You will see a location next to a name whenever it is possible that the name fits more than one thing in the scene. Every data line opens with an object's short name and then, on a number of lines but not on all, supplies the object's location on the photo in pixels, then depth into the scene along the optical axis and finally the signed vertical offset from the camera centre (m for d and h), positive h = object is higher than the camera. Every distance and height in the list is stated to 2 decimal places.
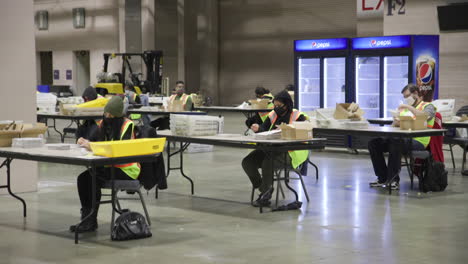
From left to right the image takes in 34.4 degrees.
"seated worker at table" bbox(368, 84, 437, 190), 10.18 -0.91
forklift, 25.75 +0.19
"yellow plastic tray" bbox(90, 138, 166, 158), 6.89 -0.61
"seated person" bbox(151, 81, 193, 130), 15.29 -0.45
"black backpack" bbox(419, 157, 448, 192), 10.10 -1.32
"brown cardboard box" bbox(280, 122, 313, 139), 8.63 -0.58
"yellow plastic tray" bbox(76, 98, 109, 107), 13.79 -0.40
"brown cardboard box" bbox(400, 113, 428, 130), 10.03 -0.57
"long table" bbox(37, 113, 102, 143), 13.77 -0.68
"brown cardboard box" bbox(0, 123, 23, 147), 8.02 -0.57
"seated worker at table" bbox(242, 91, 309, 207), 9.02 -0.93
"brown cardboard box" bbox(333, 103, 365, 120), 10.98 -0.47
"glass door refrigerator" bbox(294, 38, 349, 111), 15.74 +0.16
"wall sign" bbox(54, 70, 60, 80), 35.75 +0.28
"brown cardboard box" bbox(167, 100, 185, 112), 15.03 -0.51
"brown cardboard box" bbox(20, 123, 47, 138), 8.26 -0.54
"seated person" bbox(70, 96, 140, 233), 7.38 -0.86
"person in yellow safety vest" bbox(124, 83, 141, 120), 16.80 -0.43
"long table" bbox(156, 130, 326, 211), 8.49 -0.73
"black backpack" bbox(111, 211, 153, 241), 7.06 -1.37
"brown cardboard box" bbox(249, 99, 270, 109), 15.60 -0.48
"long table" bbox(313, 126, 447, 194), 9.78 -0.71
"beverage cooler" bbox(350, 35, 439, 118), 14.72 +0.22
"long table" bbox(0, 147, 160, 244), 6.82 -0.71
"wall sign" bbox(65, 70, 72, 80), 35.22 +0.32
